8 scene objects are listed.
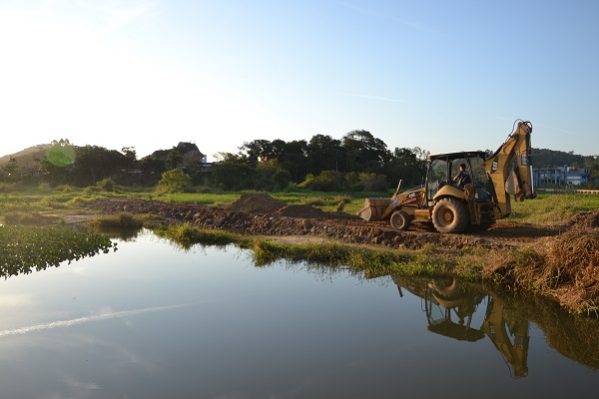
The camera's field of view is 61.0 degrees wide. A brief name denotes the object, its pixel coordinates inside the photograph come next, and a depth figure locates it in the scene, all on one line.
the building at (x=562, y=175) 77.25
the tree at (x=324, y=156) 64.81
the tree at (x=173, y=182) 46.66
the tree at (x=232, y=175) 52.38
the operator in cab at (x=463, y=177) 13.67
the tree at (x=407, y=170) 60.94
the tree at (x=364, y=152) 65.06
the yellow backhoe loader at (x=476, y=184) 13.09
